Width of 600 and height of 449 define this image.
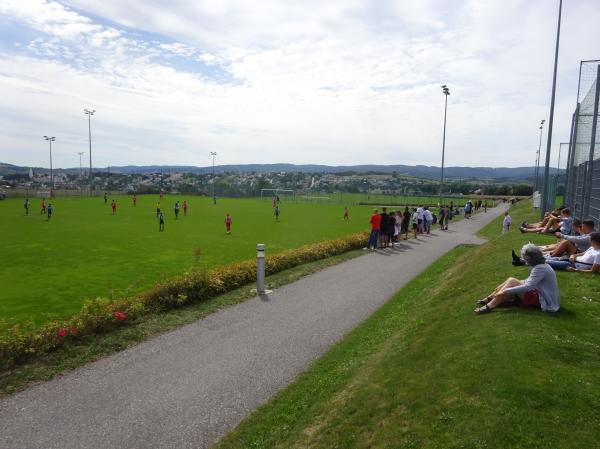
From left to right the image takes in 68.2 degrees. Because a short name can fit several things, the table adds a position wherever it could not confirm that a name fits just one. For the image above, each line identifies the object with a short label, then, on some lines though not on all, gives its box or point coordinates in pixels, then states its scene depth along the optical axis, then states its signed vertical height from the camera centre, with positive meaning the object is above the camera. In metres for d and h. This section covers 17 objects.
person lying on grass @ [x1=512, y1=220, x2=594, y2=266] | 8.95 -1.20
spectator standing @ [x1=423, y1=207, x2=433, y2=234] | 25.48 -2.05
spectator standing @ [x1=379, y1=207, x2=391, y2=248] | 18.95 -1.94
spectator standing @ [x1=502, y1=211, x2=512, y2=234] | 21.82 -1.87
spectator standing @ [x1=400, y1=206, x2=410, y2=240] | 22.78 -2.04
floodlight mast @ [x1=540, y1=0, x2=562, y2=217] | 16.80 +2.75
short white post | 11.34 -2.41
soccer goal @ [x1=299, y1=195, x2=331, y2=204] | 76.20 -3.54
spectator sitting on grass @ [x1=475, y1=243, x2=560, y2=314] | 6.29 -1.48
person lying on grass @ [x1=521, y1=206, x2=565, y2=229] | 14.48 -1.11
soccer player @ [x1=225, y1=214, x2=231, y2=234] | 25.62 -2.74
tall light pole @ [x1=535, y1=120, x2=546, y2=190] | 52.11 +2.31
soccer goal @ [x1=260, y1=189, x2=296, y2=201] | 83.69 -3.48
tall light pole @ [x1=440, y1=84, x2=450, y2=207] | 38.22 +7.92
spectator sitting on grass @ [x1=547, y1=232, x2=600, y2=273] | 8.03 -1.37
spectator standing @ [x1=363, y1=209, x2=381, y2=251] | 18.77 -2.17
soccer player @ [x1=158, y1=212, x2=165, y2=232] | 26.56 -2.96
